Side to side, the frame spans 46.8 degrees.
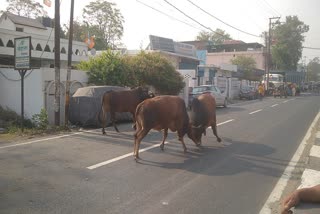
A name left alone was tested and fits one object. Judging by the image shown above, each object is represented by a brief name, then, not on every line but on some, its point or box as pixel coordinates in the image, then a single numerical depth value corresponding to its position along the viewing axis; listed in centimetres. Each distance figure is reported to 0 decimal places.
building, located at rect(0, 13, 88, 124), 1478
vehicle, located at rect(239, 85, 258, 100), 3947
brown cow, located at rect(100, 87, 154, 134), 1298
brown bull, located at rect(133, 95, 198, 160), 856
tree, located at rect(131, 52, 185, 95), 2111
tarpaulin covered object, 1421
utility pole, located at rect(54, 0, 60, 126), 1348
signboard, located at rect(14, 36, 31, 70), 1271
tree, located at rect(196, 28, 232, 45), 9581
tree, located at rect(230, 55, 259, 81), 5855
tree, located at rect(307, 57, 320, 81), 12595
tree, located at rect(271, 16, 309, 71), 7438
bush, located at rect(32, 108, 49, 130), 1341
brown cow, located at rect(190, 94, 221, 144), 980
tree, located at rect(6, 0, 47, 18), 4869
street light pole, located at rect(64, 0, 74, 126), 1423
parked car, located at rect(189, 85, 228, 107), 2478
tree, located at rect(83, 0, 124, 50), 5591
